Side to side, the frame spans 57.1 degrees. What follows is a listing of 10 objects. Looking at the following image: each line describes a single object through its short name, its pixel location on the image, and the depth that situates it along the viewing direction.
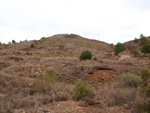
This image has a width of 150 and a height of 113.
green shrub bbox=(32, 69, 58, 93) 6.00
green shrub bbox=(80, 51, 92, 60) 18.03
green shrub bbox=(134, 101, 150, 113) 3.51
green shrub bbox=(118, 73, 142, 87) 6.91
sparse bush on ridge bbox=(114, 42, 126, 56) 32.89
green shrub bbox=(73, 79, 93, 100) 5.05
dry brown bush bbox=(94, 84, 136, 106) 4.51
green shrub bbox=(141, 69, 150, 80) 7.93
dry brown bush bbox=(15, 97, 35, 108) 4.46
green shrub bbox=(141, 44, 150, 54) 24.60
